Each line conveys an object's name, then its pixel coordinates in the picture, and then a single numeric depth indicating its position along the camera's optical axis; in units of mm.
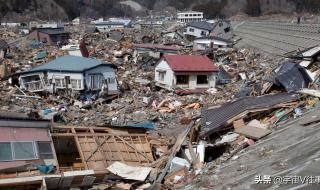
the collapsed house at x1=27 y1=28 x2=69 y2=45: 60938
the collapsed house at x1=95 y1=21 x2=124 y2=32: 85375
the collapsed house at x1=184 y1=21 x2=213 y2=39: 67056
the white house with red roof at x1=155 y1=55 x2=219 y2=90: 29891
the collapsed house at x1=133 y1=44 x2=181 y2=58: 43844
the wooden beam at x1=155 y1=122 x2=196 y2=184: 12539
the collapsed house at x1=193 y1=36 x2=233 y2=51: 54188
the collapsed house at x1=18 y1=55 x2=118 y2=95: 28469
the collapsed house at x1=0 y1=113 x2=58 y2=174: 11758
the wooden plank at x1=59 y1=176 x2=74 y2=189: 11930
